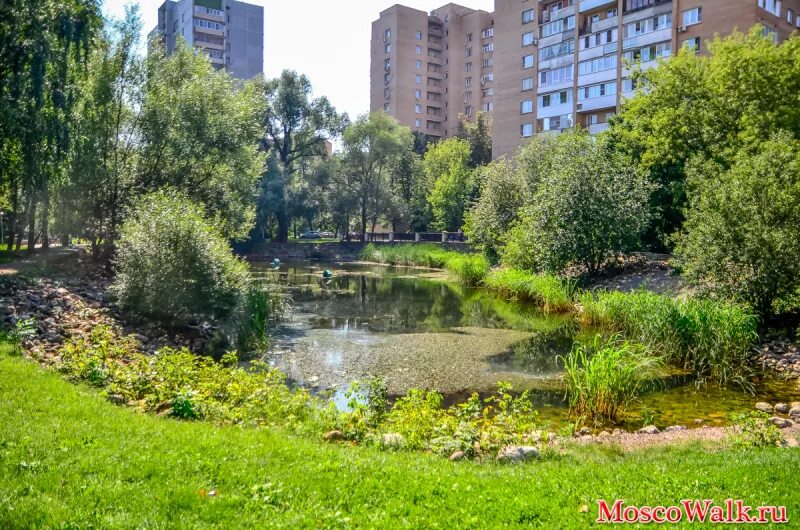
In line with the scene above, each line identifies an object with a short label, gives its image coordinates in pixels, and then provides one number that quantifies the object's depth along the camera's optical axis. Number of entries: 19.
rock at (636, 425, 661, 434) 9.85
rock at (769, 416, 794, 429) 9.52
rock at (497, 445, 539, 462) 7.41
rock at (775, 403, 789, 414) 11.18
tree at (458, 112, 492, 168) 75.44
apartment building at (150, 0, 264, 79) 91.44
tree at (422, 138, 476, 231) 62.22
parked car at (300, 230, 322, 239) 82.62
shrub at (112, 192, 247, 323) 16.58
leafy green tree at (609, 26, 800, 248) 27.62
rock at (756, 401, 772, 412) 11.34
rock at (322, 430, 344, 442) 7.99
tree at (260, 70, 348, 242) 61.57
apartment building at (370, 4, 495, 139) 95.69
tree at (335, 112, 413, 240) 60.91
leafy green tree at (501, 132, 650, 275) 28.36
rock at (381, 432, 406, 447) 7.80
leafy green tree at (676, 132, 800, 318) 16.73
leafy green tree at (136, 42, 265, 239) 24.59
